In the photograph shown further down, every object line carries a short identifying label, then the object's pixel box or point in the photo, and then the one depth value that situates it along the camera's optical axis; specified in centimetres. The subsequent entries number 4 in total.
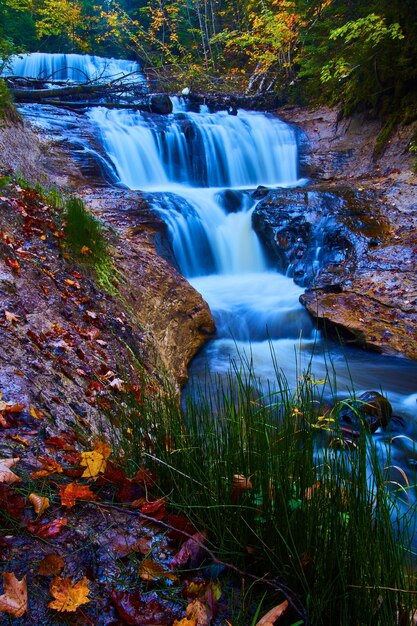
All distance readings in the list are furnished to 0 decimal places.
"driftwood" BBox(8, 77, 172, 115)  1225
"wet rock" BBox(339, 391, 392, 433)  419
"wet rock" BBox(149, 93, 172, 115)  1282
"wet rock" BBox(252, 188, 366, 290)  759
